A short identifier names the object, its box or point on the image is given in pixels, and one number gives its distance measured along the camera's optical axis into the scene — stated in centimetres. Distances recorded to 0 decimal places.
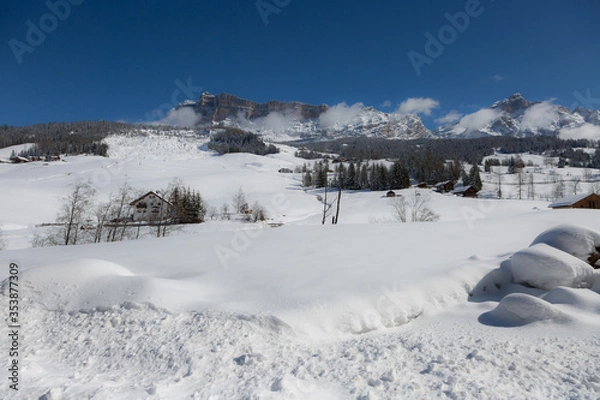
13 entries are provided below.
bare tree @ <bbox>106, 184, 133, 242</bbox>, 3019
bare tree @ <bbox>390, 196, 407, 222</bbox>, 4484
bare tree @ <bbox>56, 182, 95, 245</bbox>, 3049
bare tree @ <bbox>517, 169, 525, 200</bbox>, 8443
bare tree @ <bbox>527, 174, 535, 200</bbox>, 8475
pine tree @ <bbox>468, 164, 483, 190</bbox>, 9544
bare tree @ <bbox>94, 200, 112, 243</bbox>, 3032
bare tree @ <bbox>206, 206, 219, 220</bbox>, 6131
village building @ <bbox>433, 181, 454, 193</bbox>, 9488
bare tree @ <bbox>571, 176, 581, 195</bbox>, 8850
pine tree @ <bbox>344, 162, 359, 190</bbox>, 10451
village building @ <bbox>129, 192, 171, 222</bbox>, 5898
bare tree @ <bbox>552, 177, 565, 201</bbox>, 8388
